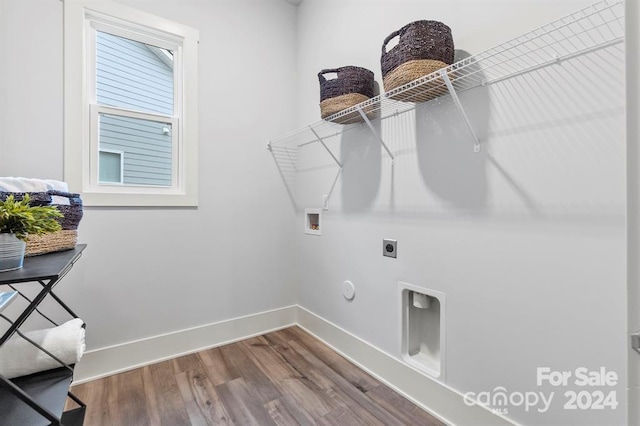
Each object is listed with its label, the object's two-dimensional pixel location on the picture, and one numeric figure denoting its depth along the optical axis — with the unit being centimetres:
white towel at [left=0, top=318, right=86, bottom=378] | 98
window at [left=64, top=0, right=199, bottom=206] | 165
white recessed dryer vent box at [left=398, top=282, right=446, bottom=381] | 151
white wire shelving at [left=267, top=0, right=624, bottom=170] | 92
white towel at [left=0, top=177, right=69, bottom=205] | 108
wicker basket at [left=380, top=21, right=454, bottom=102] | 118
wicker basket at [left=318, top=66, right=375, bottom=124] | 161
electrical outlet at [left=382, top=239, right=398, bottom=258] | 163
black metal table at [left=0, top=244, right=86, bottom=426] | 73
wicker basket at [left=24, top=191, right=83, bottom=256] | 97
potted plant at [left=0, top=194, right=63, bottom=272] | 77
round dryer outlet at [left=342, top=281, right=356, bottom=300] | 192
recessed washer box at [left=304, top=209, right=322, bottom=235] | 221
